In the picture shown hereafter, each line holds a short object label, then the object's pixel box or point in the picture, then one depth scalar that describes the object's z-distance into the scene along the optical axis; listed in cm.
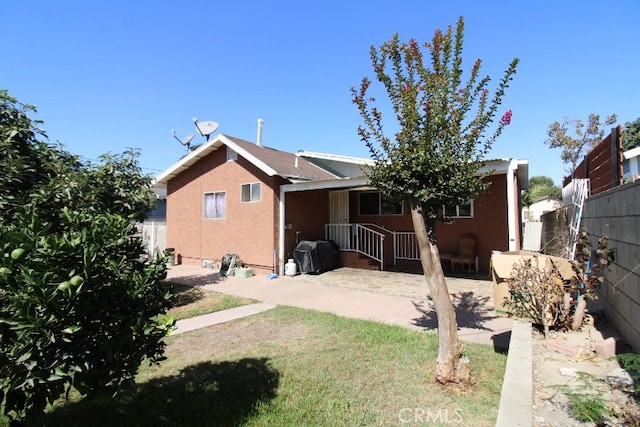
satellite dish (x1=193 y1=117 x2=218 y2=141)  1468
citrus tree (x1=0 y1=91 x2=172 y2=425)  179
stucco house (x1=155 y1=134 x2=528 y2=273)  1066
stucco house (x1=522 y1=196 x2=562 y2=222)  2679
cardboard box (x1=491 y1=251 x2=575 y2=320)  438
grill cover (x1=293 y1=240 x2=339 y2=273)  1087
